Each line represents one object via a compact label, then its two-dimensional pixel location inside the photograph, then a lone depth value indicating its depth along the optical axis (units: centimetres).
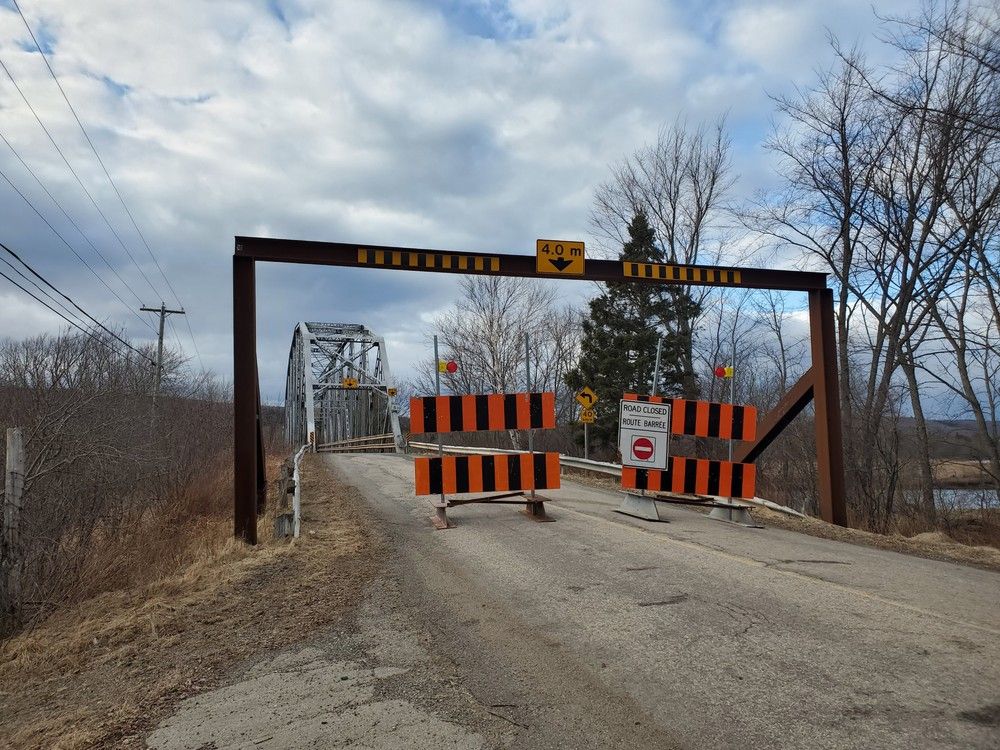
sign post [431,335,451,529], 977
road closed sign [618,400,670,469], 1055
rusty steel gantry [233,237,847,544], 968
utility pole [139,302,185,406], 2361
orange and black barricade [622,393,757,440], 1076
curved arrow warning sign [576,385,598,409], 2098
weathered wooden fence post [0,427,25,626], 623
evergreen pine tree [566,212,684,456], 2908
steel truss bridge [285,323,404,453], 4641
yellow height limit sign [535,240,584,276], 1135
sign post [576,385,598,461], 2102
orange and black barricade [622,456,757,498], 1074
